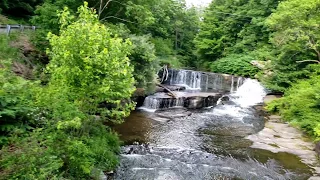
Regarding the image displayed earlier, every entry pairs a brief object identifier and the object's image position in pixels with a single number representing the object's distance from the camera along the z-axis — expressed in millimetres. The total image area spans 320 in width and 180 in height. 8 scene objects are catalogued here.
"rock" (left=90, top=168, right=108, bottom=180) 6921
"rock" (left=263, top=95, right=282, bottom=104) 19453
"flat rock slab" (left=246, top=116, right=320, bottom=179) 10489
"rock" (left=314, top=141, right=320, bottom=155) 10808
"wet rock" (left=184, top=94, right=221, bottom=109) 18234
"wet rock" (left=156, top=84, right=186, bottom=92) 20702
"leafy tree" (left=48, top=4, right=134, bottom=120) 7129
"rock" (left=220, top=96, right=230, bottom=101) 20238
